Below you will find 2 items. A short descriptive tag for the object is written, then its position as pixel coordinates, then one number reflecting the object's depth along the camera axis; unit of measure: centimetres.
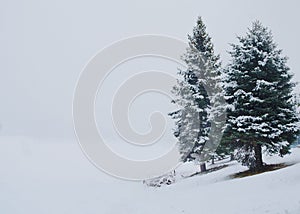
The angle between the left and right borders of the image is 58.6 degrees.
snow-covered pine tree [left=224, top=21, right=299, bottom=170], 1564
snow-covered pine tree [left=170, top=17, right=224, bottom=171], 2038
